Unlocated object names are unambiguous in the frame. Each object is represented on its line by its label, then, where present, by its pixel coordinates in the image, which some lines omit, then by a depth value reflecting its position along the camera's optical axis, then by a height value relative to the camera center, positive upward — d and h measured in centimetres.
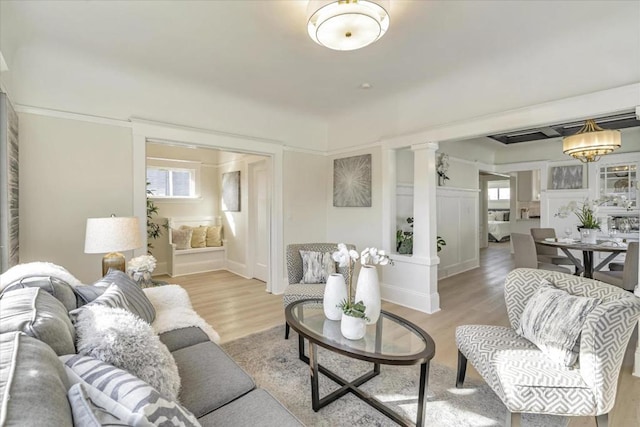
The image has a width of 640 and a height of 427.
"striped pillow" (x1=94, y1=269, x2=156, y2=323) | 172 -50
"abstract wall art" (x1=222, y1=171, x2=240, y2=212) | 563 +38
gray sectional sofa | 65 -46
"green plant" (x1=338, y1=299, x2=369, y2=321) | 177 -59
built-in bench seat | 535 -84
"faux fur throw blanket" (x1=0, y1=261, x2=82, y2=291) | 149 -32
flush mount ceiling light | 183 +119
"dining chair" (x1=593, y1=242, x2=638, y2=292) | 298 -62
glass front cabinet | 496 +45
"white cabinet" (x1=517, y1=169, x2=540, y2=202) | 824 +64
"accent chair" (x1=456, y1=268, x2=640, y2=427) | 143 -82
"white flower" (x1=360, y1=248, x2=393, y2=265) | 194 -31
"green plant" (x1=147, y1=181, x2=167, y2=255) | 528 -24
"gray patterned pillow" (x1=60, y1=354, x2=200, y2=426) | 73 -47
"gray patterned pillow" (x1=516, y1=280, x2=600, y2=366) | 155 -62
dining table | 339 -44
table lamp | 234 -19
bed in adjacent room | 988 -71
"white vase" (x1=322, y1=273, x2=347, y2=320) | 206 -59
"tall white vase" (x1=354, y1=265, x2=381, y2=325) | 191 -53
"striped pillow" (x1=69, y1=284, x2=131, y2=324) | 133 -44
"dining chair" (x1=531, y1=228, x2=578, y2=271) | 451 -61
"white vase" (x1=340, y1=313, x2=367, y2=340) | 177 -69
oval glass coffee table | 161 -77
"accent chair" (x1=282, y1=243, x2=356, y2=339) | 278 -69
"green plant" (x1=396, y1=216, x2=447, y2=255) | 404 -44
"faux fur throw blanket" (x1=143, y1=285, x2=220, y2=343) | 189 -69
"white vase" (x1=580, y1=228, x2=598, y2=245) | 374 -33
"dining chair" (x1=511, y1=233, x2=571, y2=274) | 370 -55
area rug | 177 -122
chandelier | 350 +80
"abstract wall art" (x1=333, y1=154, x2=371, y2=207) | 425 +43
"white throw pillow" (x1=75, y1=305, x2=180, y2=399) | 102 -48
